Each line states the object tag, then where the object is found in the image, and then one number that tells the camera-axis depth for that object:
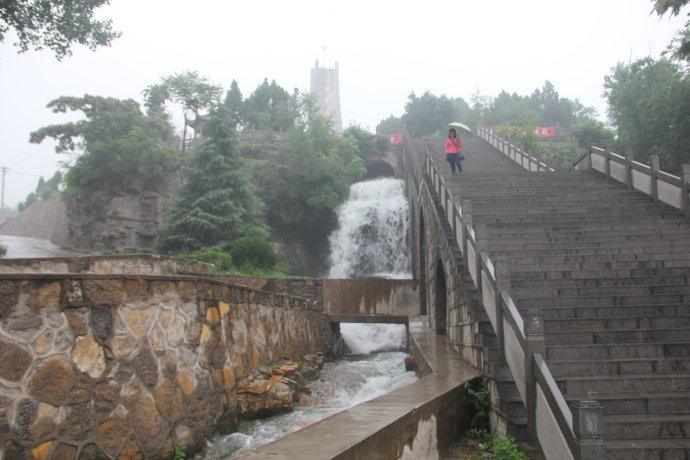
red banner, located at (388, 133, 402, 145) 46.61
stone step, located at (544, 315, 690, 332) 6.85
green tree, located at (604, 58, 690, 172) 21.95
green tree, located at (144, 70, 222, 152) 39.56
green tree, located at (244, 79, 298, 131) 41.50
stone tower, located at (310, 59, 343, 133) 124.06
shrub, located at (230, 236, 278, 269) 21.31
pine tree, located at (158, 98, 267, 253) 23.91
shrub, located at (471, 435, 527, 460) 4.87
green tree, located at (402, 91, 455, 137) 58.88
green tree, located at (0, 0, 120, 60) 14.14
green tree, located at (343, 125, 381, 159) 46.06
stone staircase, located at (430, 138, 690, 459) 5.39
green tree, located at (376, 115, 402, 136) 75.31
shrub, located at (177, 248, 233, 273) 20.06
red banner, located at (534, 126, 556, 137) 46.29
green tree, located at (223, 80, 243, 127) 54.34
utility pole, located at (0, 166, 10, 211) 78.69
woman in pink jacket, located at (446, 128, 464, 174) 16.67
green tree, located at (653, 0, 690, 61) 15.60
